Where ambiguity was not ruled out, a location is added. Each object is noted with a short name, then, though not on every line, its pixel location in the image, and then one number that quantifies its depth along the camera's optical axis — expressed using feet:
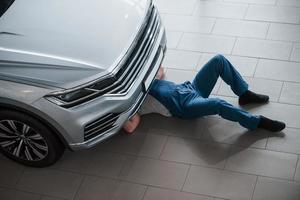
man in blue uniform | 13.35
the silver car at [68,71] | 11.89
